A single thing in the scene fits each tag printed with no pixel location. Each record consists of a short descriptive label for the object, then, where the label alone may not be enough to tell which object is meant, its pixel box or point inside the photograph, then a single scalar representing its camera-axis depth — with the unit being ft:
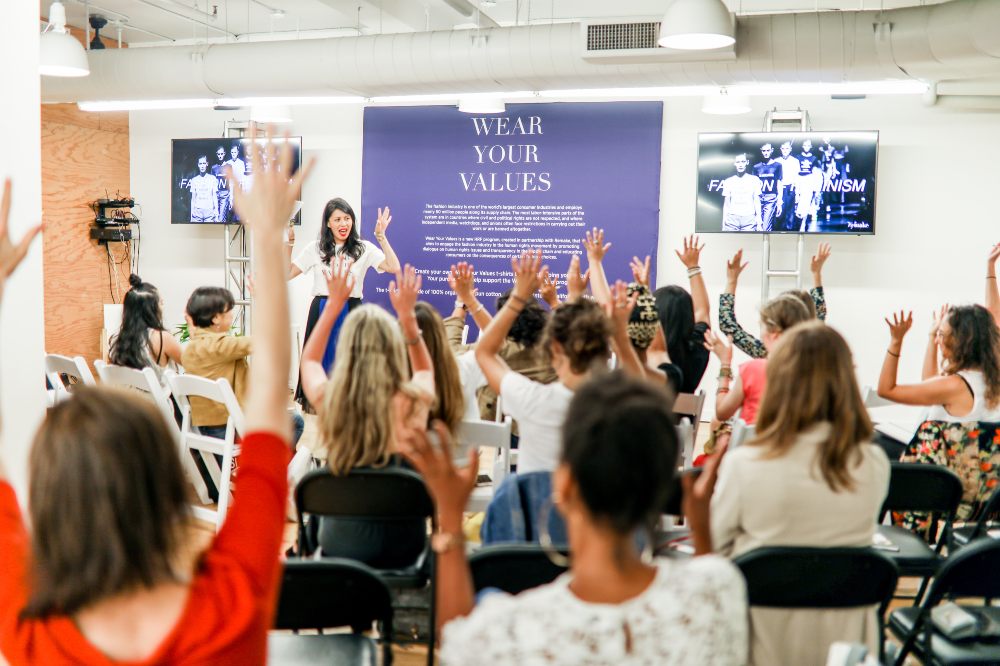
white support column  7.82
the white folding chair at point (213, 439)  13.92
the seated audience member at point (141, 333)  15.83
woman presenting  19.63
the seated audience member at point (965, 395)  11.48
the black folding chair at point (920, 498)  9.34
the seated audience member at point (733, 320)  14.07
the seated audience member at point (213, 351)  15.40
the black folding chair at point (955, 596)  7.07
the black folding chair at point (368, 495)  8.55
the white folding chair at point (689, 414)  12.78
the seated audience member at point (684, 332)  13.48
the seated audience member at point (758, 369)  11.77
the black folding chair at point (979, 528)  10.21
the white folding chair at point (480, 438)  10.73
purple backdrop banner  25.31
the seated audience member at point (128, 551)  3.37
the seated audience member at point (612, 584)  3.84
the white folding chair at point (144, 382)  14.80
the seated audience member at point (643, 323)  11.64
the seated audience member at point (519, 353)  12.29
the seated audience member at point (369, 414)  8.95
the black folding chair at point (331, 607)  6.29
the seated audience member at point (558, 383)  8.62
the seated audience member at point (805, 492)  6.86
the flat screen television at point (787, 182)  22.59
